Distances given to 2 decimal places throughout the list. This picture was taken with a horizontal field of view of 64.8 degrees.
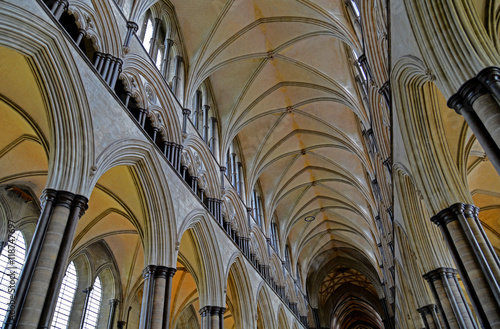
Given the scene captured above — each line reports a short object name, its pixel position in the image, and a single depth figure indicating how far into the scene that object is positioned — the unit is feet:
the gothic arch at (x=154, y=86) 28.96
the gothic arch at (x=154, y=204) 26.73
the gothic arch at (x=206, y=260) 34.83
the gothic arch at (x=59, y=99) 19.08
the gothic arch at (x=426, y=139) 22.86
